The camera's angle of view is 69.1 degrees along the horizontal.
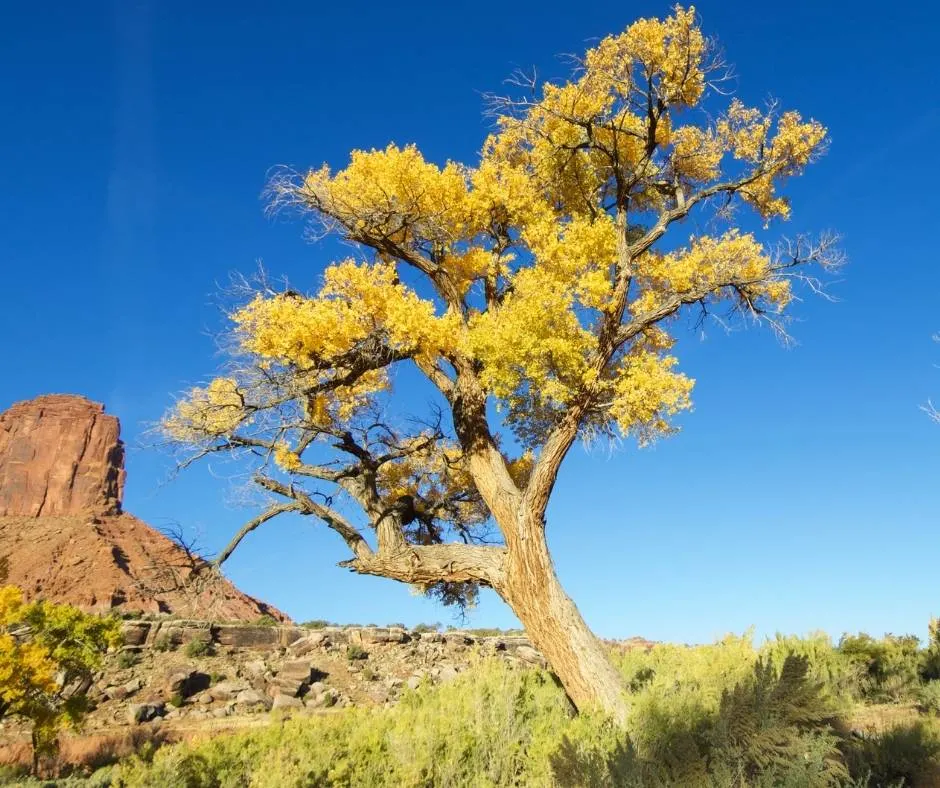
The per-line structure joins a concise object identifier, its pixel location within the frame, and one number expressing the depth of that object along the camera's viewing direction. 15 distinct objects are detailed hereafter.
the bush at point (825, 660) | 12.23
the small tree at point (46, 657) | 15.98
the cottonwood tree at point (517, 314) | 10.16
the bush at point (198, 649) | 34.08
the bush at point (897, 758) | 6.78
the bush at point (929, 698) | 10.59
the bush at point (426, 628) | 49.36
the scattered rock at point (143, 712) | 25.27
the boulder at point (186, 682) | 28.58
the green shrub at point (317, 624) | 49.80
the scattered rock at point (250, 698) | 27.56
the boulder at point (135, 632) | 35.22
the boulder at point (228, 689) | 28.66
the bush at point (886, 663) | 12.86
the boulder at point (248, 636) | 37.41
